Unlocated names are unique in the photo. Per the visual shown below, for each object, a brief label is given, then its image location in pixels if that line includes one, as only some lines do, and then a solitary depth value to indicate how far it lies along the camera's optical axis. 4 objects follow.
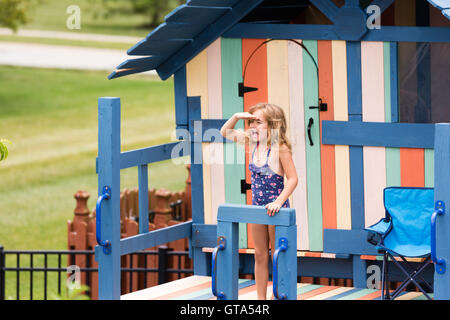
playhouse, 14.57
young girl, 12.45
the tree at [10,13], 39.84
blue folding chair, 13.88
